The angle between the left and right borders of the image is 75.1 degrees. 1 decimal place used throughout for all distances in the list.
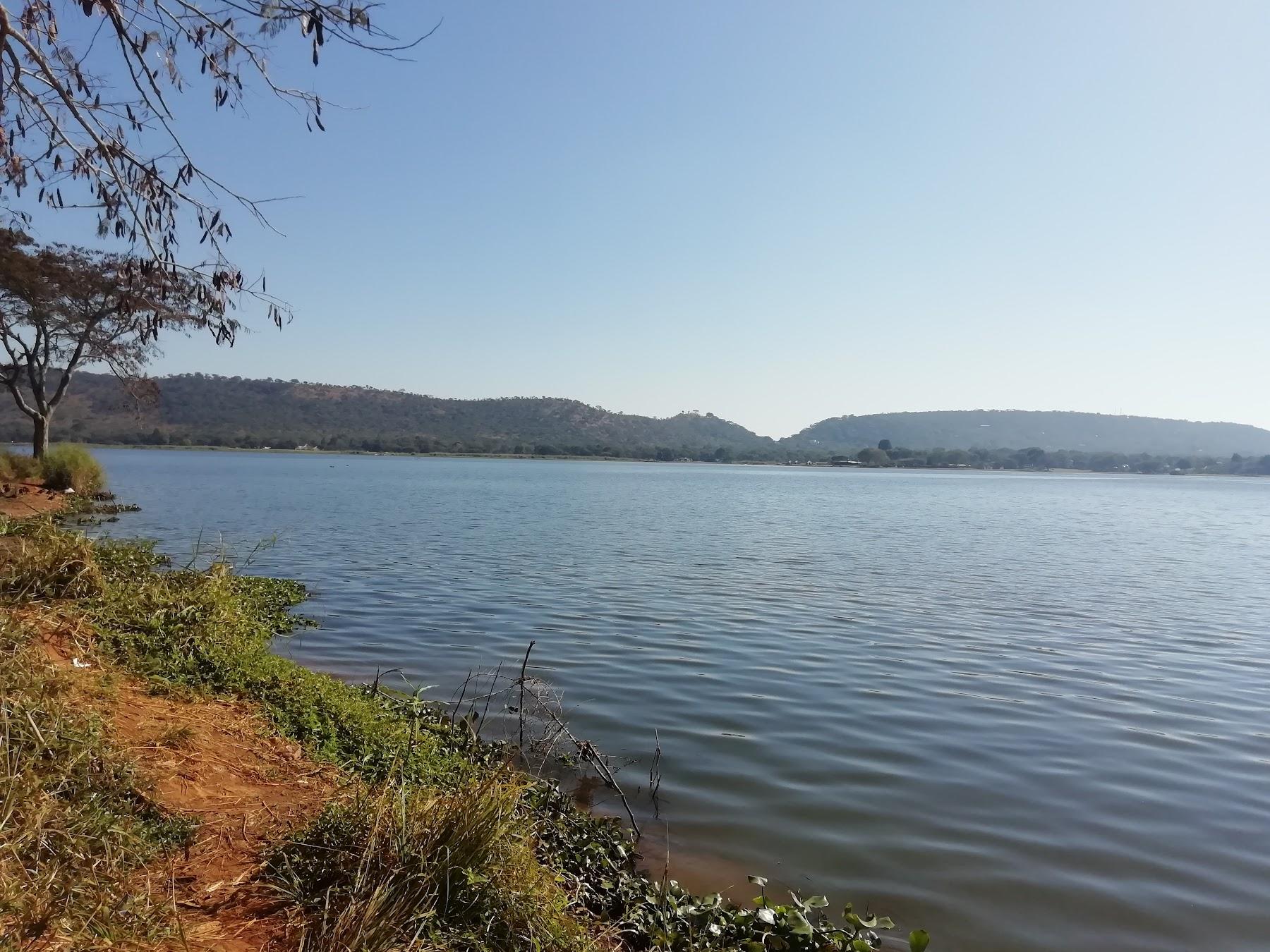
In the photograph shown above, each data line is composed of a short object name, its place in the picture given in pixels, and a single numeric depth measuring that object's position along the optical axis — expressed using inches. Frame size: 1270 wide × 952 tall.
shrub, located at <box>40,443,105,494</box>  1151.6
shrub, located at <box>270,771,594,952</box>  144.3
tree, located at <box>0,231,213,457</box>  1077.8
